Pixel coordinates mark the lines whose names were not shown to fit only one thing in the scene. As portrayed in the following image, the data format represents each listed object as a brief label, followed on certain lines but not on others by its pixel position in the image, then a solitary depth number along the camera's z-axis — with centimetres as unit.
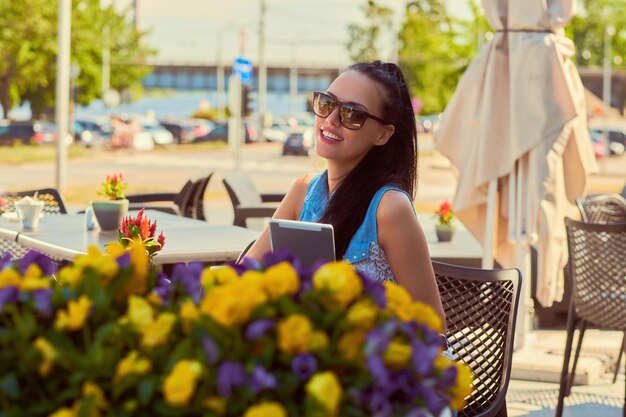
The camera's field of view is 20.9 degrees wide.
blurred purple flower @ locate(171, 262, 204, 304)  259
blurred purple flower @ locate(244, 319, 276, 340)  227
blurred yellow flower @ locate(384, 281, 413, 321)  258
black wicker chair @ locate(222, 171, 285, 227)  881
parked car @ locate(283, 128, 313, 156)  5225
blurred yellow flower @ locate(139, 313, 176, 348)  237
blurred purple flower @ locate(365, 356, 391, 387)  230
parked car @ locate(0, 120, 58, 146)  5168
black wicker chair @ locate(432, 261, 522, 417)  451
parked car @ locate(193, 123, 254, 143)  6584
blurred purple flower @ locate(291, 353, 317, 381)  229
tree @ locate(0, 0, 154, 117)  5089
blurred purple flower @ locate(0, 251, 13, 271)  272
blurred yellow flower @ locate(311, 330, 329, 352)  233
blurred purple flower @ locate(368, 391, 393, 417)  231
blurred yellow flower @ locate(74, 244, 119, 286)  256
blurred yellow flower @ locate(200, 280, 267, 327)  230
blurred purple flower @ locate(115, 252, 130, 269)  262
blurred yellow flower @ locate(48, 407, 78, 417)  233
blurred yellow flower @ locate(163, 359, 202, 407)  223
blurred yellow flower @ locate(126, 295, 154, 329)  241
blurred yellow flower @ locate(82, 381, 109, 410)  233
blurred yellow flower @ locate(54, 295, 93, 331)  240
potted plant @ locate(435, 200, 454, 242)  789
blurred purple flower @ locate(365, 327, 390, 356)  233
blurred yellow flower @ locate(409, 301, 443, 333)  258
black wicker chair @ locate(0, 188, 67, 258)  678
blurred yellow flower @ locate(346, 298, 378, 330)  238
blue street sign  2587
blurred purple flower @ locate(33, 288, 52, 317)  246
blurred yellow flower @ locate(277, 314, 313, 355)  230
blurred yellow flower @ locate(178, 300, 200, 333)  236
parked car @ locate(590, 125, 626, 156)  6461
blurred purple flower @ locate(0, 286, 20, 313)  248
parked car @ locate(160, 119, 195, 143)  6738
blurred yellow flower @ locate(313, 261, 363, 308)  244
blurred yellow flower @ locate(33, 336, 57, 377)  237
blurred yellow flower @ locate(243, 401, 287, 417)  218
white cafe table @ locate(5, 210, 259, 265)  588
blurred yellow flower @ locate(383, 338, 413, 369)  236
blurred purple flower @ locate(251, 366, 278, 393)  222
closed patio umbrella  746
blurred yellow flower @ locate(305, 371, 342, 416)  222
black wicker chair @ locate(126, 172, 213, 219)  938
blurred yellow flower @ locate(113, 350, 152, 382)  232
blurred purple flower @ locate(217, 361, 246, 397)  222
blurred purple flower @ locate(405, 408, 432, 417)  242
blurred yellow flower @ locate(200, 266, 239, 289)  259
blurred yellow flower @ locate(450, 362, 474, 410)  256
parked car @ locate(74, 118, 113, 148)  5752
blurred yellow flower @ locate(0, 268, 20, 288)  257
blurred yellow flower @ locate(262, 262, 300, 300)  241
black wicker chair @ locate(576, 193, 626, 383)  723
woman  417
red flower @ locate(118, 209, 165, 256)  469
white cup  651
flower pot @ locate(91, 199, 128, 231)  646
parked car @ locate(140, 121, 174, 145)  6312
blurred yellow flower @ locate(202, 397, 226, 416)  225
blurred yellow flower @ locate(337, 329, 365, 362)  235
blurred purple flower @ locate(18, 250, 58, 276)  281
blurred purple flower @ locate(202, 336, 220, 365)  226
